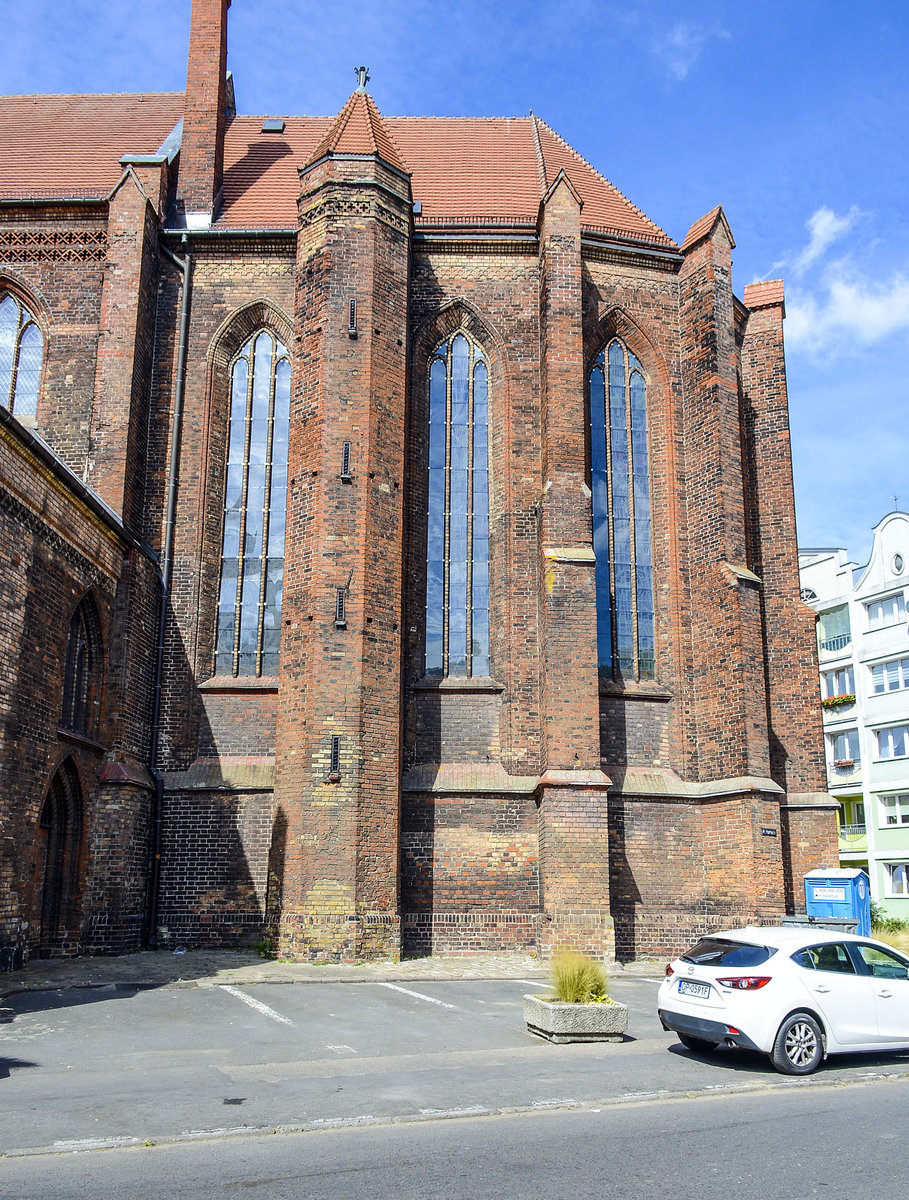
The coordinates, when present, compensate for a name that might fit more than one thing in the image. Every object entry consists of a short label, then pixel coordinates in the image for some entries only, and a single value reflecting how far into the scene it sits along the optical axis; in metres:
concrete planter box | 9.46
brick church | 15.58
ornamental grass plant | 9.72
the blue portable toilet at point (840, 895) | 15.62
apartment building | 37.88
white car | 8.39
